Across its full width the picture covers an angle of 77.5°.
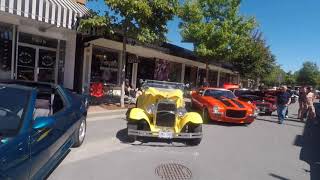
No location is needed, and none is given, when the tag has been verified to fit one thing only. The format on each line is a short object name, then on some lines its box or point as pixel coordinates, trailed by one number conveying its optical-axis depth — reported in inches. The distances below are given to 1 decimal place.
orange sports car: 265.3
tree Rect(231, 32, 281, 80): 730.1
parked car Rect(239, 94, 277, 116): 385.4
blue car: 81.6
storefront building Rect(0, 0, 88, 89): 261.5
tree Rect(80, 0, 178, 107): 294.5
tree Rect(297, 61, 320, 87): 2065.7
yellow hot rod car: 176.2
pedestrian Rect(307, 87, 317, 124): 352.8
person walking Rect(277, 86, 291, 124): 321.7
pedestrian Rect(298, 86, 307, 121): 375.1
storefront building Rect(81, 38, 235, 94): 407.1
